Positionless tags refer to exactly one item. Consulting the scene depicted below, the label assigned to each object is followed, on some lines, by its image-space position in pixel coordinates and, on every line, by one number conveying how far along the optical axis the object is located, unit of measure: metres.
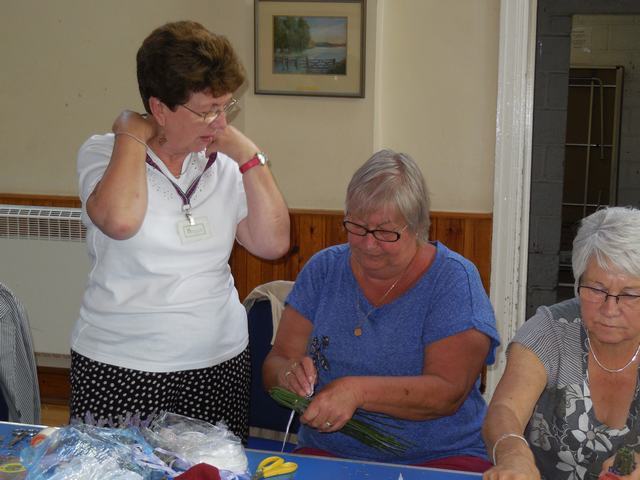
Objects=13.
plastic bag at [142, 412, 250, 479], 1.46
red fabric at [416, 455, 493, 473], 1.85
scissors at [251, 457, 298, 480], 1.52
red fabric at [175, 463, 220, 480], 1.36
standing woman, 1.85
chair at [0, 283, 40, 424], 2.14
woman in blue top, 1.85
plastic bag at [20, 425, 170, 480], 1.31
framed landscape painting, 3.52
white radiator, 3.71
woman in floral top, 1.62
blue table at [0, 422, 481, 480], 1.52
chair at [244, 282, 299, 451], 2.25
